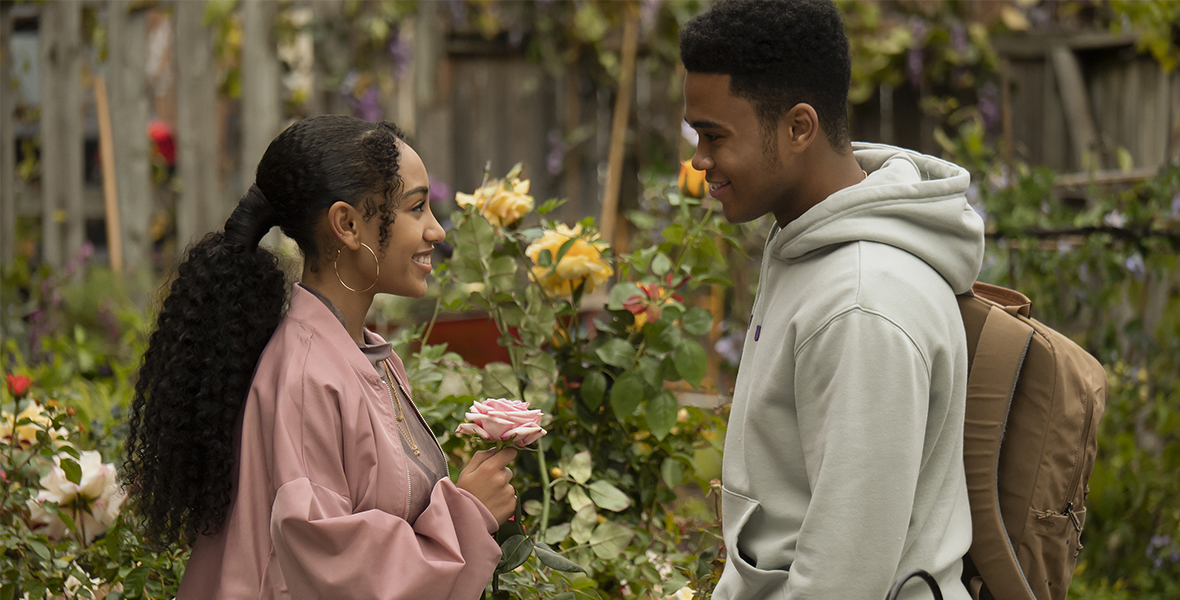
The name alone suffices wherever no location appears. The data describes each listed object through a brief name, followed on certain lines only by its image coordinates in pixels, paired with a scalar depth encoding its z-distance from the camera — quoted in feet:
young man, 9.61
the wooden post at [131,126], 22.73
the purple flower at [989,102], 26.60
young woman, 9.94
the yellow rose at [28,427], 11.65
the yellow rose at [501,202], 11.79
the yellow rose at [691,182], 12.05
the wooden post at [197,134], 22.64
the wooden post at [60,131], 23.07
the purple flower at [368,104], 23.78
